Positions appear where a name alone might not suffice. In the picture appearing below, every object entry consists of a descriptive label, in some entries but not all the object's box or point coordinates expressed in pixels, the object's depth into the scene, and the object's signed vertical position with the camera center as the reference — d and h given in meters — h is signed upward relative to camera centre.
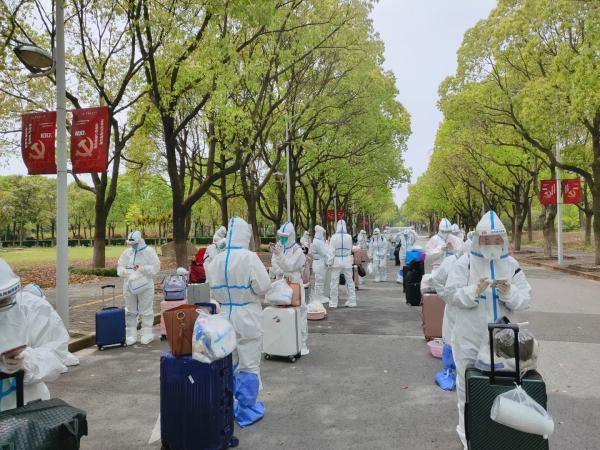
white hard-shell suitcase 6.66 -1.45
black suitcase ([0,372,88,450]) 2.17 -0.92
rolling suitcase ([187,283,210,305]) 8.00 -1.02
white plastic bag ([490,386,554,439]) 2.82 -1.13
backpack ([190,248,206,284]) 10.14 -0.79
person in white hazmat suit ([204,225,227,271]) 9.41 -0.31
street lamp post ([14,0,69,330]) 7.70 +1.37
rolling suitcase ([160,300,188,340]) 8.10 -1.26
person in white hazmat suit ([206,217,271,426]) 4.56 -0.74
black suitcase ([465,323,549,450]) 3.15 -1.22
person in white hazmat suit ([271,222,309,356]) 7.80 -0.43
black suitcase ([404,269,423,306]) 11.09 -1.41
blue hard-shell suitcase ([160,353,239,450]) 3.77 -1.37
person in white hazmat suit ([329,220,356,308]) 11.25 -0.83
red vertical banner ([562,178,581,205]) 20.64 +1.46
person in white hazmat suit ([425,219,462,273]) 9.62 -0.34
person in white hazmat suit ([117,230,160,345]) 7.82 -0.81
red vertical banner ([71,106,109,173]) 8.27 +1.70
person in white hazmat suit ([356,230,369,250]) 22.97 -0.56
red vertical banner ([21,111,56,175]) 8.16 +1.67
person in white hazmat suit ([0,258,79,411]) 2.50 -0.60
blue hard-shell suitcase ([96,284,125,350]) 7.46 -1.47
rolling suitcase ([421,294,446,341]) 7.28 -1.35
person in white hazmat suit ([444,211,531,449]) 3.62 -0.52
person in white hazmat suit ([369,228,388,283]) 17.67 -1.14
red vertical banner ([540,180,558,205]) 21.23 +1.46
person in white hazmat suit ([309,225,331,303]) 11.16 -0.81
